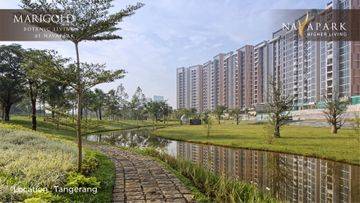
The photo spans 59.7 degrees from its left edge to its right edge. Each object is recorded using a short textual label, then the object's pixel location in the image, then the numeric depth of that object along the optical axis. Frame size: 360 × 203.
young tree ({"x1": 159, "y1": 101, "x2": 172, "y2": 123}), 66.84
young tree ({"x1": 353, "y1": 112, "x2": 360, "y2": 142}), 14.25
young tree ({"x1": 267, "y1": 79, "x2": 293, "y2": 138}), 25.39
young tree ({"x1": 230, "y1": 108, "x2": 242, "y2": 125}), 58.99
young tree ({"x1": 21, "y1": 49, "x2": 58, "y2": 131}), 7.86
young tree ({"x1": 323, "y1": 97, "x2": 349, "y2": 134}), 30.83
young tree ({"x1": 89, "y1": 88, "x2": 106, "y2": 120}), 51.81
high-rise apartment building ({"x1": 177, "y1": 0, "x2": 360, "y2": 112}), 62.78
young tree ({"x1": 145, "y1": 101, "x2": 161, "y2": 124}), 63.06
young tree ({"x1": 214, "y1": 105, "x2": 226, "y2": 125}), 59.33
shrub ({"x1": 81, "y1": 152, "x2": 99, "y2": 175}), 8.72
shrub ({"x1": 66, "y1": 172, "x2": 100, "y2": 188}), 6.96
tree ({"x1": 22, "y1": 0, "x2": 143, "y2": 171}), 7.84
